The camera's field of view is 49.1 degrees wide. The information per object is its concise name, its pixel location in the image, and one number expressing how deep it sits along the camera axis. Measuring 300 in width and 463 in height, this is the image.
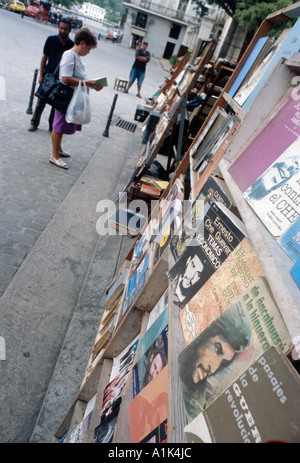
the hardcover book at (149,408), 1.17
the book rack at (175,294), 0.79
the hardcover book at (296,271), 0.75
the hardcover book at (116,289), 2.72
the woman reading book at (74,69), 4.11
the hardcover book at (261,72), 1.55
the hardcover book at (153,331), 1.46
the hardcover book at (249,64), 1.82
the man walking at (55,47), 4.72
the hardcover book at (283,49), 1.31
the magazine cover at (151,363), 1.30
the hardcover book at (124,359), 1.77
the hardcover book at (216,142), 1.83
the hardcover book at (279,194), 0.90
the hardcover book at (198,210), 1.31
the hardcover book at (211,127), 2.30
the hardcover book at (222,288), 0.90
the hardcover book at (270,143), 1.02
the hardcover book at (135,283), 2.00
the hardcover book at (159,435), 1.07
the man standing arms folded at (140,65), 11.15
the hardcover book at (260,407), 0.58
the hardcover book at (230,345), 0.77
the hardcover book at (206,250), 1.01
